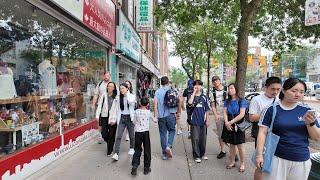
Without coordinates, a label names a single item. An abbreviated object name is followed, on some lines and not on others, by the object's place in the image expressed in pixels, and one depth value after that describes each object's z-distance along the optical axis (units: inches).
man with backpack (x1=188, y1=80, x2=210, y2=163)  169.3
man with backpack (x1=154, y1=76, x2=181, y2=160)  175.3
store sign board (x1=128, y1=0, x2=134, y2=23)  406.5
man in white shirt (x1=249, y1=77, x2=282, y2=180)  121.4
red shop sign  213.0
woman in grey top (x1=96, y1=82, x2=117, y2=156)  183.5
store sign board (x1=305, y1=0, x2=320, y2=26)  109.2
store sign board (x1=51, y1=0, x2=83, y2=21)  165.9
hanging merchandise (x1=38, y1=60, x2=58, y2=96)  170.9
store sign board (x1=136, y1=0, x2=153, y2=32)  440.3
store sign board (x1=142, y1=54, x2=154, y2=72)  567.2
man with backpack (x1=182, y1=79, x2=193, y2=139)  241.0
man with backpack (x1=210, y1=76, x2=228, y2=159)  177.8
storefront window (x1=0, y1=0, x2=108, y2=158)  138.3
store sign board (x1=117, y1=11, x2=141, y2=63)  312.1
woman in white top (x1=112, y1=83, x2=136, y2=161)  172.2
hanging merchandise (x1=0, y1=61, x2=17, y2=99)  133.9
